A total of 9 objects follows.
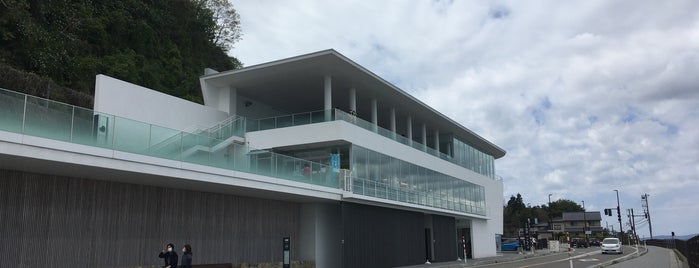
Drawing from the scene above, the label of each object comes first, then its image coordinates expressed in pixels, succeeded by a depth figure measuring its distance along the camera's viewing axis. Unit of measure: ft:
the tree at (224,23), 214.18
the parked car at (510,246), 192.54
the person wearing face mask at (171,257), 52.54
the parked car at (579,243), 228.63
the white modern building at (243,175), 50.74
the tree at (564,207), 457.80
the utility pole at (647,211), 258.08
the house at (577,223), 387.34
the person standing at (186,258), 53.19
